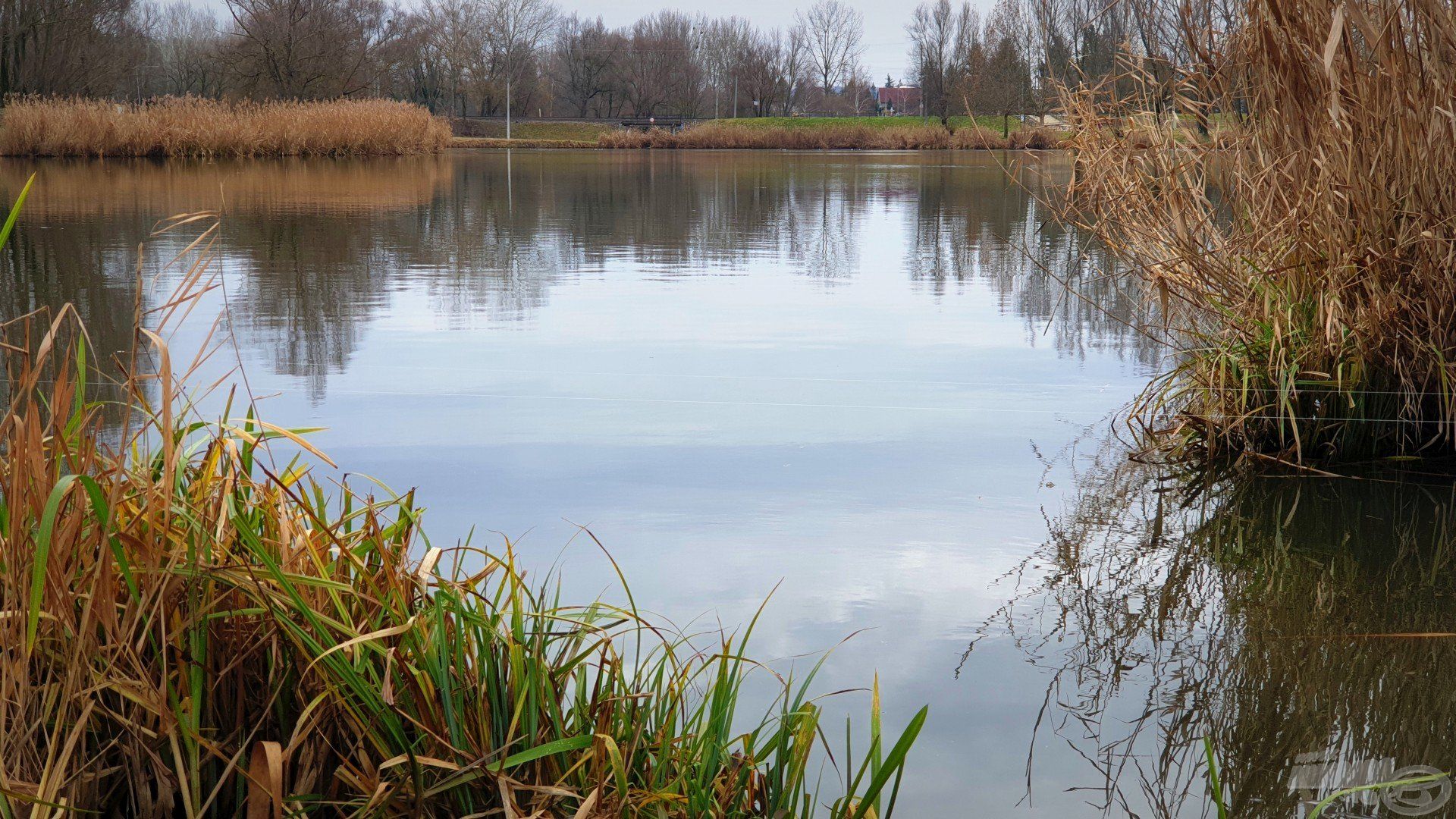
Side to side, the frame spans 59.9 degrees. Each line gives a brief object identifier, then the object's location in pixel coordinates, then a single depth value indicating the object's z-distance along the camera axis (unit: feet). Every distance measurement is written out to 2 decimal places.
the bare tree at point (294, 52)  111.34
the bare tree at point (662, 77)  236.22
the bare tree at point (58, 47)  99.50
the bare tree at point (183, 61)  182.94
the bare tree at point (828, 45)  265.54
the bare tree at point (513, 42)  209.97
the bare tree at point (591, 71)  241.76
